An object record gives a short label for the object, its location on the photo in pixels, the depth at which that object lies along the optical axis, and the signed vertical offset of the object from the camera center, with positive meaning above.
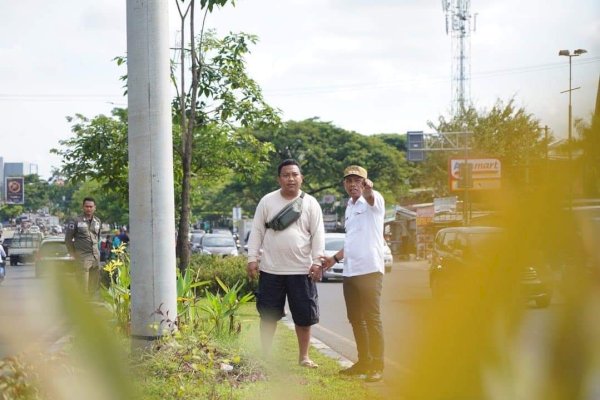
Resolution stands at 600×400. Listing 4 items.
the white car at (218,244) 32.69 -2.19
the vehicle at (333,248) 22.71 -1.77
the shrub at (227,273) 14.37 -1.43
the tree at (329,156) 64.12 +2.39
